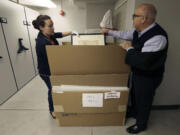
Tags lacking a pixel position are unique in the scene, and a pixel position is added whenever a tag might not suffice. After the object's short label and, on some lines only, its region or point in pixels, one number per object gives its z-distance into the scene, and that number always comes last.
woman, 1.32
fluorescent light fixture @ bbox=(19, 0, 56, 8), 2.81
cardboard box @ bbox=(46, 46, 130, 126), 1.14
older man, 1.04
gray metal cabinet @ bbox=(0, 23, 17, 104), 2.01
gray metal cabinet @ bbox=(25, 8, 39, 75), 2.85
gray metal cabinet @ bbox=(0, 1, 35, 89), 2.16
